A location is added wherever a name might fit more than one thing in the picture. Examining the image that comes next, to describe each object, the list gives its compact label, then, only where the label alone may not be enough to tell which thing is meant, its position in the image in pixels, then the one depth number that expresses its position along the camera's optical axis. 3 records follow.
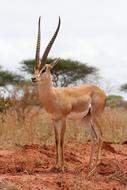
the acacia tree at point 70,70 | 26.88
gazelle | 8.76
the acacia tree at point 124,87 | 35.06
